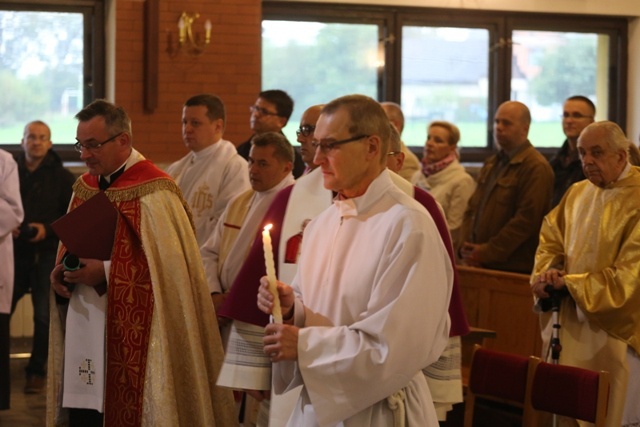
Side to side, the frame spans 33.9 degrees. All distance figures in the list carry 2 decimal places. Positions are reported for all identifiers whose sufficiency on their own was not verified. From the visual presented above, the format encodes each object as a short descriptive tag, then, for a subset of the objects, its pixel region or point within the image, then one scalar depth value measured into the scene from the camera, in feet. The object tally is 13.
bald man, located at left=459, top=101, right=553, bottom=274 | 22.08
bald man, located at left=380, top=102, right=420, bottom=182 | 22.02
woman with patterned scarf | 24.97
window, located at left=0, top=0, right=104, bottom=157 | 29.12
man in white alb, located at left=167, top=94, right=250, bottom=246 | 20.83
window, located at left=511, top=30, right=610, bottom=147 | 33.35
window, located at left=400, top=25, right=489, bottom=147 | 32.53
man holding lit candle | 9.19
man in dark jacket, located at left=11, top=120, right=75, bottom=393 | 25.79
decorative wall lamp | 28.40
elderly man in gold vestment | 17.10
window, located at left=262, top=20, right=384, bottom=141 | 31.24
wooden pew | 20.38
